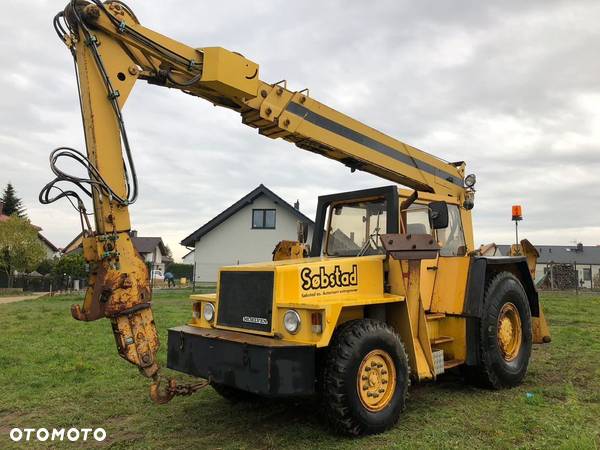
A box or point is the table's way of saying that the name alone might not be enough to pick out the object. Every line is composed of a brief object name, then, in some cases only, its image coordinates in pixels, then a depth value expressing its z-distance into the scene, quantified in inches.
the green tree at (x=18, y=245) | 1283.2
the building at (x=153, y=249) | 2252.7
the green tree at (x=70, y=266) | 1112.8
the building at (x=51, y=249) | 2194.9
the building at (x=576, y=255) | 2087.4
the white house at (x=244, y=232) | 1217.8
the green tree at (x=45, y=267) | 1663.5
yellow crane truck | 175.3
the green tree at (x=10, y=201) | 2249.0
